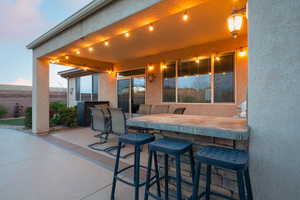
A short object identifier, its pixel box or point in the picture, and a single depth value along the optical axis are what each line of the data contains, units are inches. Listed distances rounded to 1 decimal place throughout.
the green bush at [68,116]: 256.8
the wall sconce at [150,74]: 242.8
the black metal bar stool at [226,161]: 43.0
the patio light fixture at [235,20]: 85.9
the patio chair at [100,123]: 159.7
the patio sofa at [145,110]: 200.0
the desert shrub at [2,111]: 362.6
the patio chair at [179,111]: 154.4
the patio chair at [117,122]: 142.9
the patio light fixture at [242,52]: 164.6
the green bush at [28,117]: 239.8
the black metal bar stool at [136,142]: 66.1
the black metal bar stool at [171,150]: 53.7
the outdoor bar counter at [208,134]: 50.9
